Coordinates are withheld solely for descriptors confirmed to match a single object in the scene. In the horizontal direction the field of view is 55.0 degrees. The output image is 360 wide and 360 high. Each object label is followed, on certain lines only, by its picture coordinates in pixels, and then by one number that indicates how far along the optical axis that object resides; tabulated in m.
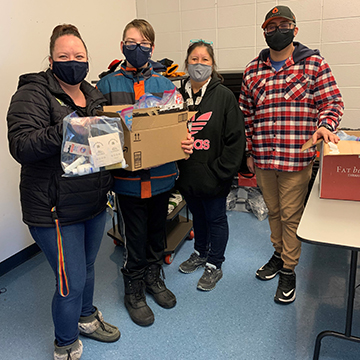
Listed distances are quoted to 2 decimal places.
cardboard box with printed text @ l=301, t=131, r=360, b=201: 1.60
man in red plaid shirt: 1.89
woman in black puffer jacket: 1.35
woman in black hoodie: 2.02
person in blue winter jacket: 1.78
